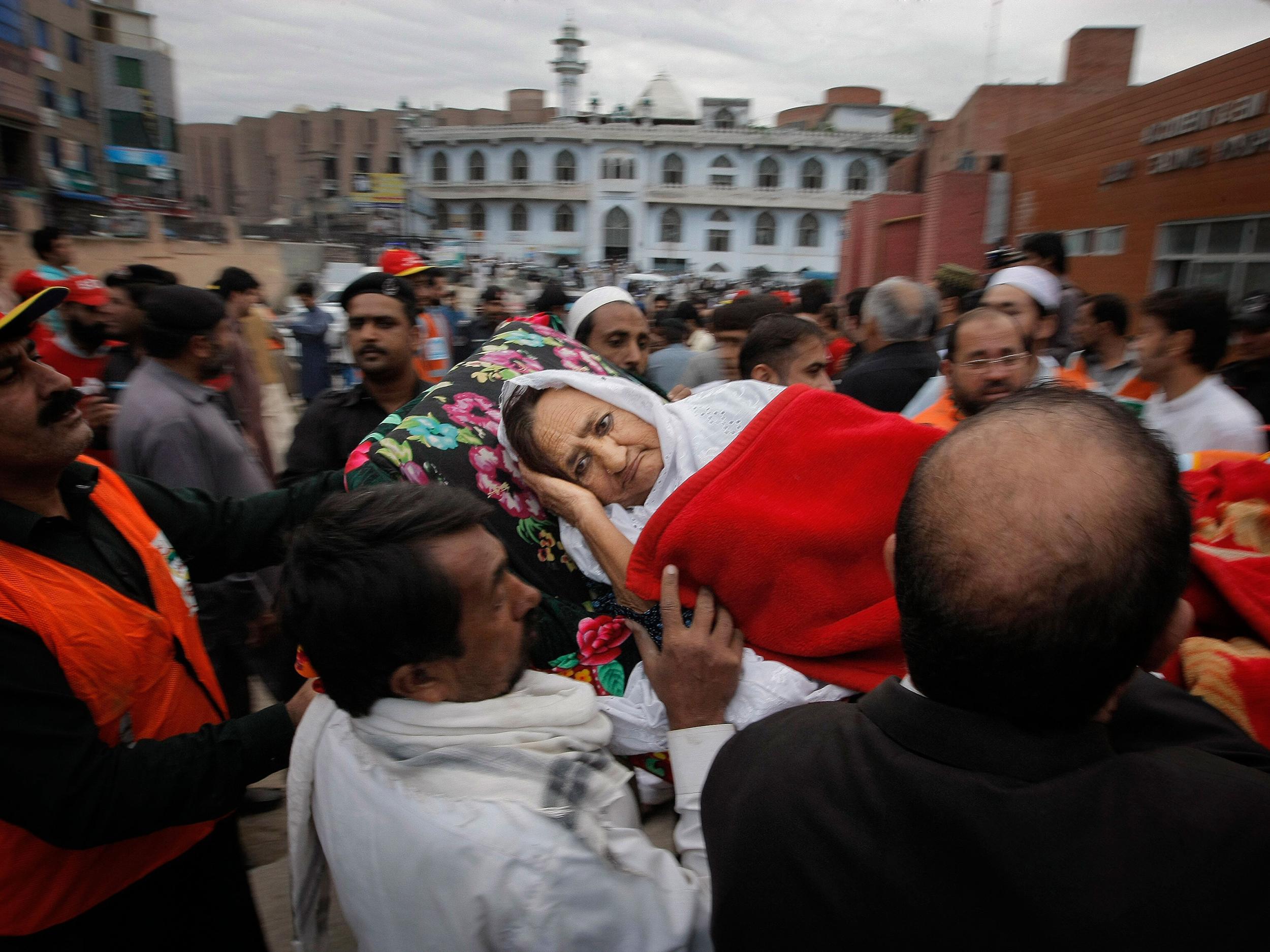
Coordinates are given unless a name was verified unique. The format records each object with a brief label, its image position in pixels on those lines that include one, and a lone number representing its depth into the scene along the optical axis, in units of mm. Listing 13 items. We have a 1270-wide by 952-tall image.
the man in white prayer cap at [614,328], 4070
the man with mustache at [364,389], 3203
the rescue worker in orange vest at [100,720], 1353
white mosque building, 45344
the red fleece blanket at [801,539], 1278
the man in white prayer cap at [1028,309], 3529
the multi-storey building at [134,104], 31766
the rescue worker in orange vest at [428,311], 5035
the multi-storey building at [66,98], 25750
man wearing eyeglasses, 2604
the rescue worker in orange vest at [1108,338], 4379
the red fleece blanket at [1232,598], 1042
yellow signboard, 48094
